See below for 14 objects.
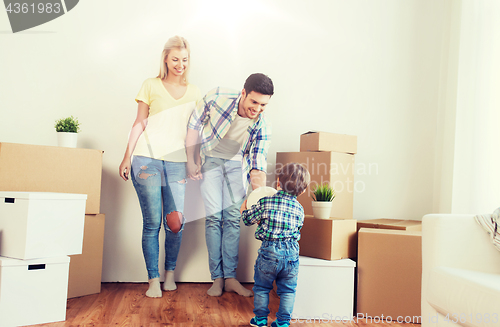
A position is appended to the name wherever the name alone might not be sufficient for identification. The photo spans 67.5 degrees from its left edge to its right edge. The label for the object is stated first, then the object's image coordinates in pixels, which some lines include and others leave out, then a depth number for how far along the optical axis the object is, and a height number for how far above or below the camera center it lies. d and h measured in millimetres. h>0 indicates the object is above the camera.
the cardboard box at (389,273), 1617 -421
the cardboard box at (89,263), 1821 -517
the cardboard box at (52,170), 1698 -60
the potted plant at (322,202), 1736 -133
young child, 1460 -287
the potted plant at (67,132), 1891 +138
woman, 1904 +48
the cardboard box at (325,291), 1636 -516
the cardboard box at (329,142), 1938 +166
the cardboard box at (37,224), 1432 -267
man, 1861 +20
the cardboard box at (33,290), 1398 -518
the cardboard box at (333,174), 1940 -4
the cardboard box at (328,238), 1688 -302
